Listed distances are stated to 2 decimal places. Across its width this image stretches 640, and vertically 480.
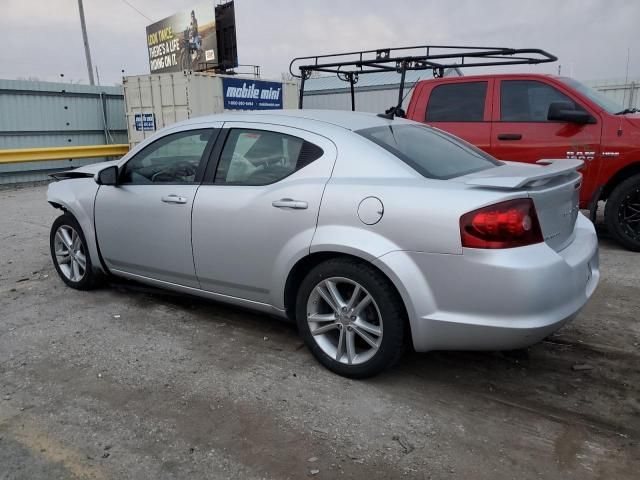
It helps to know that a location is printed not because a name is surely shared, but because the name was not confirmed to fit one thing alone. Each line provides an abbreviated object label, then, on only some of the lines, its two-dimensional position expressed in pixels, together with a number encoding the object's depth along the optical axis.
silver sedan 2.70
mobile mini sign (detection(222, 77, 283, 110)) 16.16
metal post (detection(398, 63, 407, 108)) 7.29
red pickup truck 5.78
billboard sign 32.16
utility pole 24.53
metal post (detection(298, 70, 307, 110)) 8.12
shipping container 14.88
